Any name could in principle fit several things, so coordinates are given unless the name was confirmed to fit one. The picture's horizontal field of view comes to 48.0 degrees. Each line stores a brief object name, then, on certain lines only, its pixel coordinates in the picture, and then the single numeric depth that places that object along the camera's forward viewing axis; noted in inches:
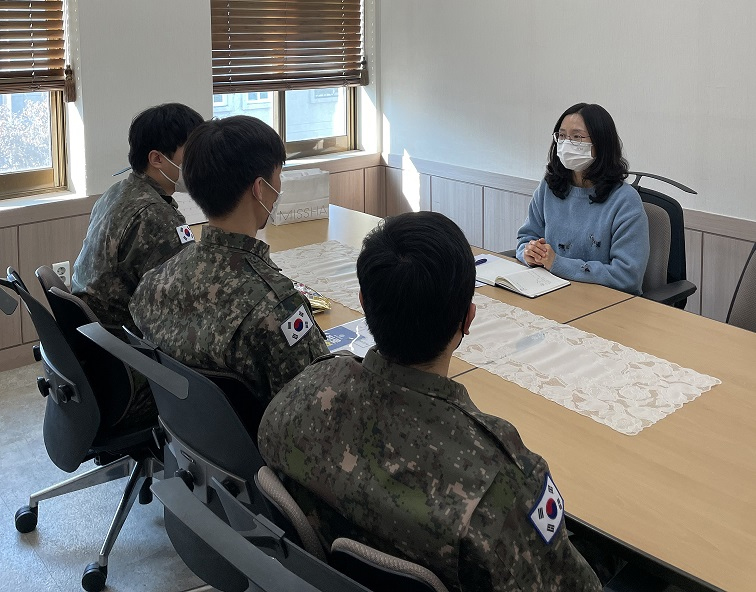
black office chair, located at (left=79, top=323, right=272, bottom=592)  58.5
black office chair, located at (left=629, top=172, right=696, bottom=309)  118.6
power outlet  156.6
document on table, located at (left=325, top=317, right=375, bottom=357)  90.5
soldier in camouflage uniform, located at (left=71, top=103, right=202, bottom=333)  95.3
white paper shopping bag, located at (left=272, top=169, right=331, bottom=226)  144.8
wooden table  57.8
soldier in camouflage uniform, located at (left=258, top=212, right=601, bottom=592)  43.3
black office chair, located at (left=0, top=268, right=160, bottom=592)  84.7
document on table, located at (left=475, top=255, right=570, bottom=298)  109.3
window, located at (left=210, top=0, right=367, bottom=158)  181.6
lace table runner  77.1
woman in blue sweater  114.3
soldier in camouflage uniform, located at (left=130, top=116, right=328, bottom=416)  67.2
